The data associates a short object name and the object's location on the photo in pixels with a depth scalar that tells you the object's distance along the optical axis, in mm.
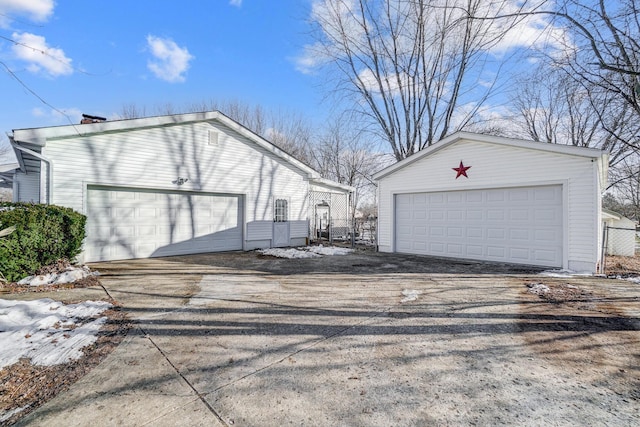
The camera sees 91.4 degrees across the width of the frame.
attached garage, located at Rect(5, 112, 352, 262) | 7738
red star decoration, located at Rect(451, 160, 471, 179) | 8880
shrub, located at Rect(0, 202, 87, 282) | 5332
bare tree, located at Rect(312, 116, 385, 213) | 24125
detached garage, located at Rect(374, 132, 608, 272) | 7105
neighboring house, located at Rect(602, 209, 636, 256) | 12227
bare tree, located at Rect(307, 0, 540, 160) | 16662
